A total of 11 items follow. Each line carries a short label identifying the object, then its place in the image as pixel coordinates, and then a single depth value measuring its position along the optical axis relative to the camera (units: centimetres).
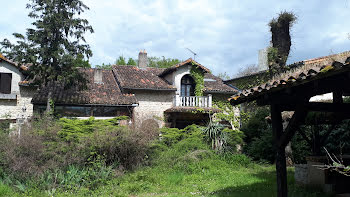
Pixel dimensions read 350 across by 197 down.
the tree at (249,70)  3717
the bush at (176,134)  1319
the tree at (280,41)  1233
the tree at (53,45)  1330
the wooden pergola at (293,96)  394
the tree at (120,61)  4160
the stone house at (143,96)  1630
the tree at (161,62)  4297
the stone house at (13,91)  1583
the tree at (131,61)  4177
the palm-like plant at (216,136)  1387
